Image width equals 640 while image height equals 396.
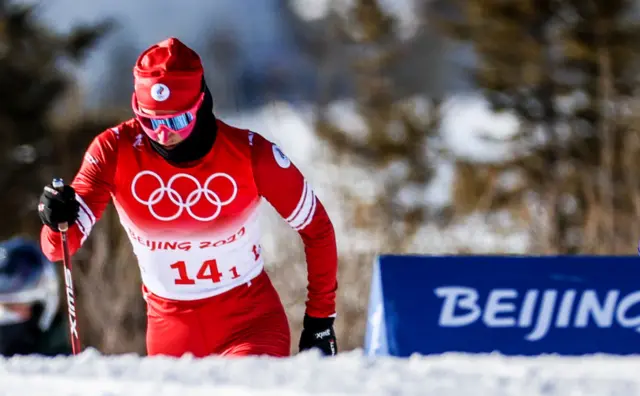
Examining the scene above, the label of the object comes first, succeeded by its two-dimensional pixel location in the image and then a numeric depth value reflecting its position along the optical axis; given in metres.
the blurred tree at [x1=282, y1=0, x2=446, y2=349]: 48.66
